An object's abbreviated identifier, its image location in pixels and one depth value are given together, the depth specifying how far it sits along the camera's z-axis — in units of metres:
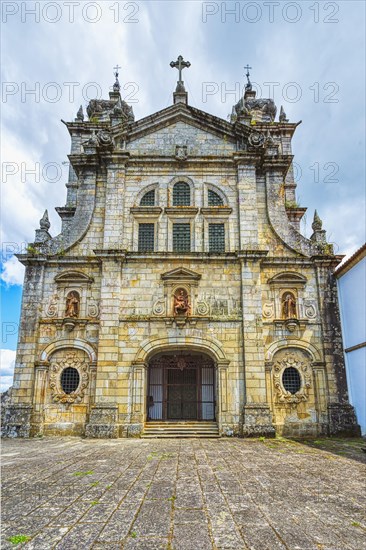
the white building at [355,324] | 15.62
